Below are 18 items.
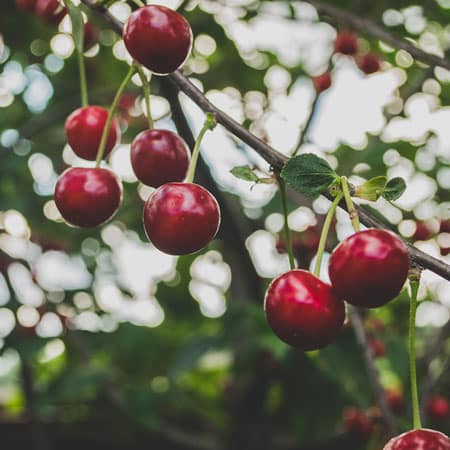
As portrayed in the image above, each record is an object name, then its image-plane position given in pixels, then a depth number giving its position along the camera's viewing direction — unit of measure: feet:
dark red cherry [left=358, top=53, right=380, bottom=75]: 2.54
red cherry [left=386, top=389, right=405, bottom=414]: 2.44
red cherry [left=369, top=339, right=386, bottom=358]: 2.21
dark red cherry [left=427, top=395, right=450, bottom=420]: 2.47
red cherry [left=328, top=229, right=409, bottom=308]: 1.03
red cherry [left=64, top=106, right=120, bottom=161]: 1.33
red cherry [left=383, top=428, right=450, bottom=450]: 1.05
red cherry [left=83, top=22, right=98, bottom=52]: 1.52
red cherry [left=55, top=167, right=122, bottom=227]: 1.21
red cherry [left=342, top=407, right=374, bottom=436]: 2.42
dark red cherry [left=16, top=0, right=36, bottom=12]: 1.57
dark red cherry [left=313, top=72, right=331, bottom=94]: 2.36
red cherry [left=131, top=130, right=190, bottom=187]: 1.24
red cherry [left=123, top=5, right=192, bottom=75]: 1.15
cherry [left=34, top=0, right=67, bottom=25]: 1.44
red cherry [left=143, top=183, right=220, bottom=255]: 1.12
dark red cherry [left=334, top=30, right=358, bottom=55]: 2.45
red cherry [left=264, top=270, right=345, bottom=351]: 1.08
